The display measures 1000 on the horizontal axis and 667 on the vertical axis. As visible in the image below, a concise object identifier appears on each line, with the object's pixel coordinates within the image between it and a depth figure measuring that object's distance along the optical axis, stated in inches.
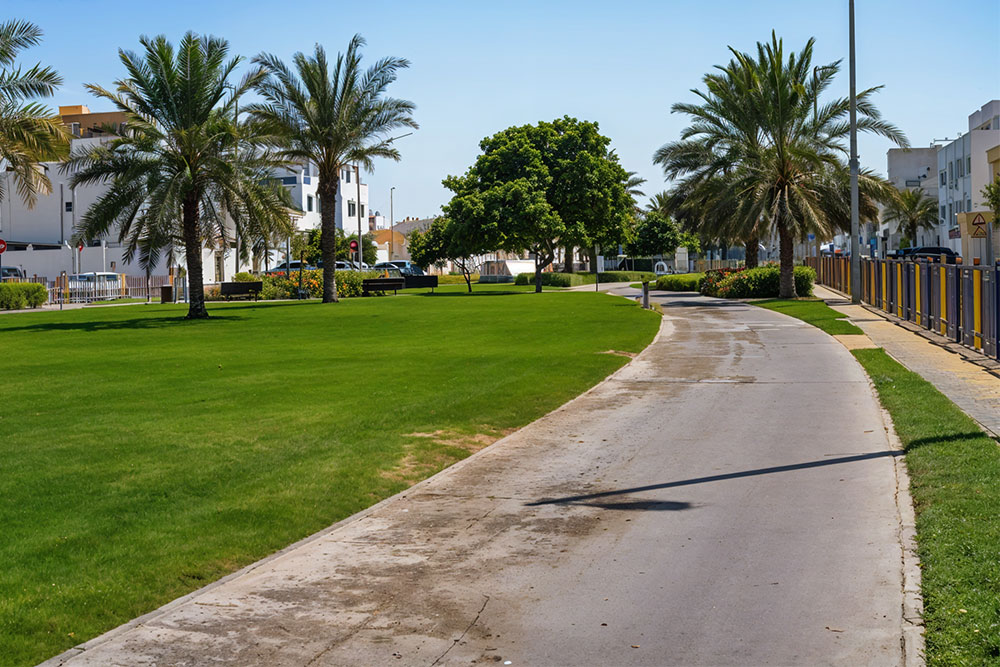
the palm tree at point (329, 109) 1588.3
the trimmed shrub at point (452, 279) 2989.2
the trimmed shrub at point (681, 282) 1958.7
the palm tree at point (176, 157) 1214.3
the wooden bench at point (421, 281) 2281.0
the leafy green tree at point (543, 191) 2204.7
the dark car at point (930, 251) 2117.5
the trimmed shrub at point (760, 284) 1594.5
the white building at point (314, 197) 3486.7
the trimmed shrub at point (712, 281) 1732.4
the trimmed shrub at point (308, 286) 1961.1
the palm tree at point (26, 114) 1191.6
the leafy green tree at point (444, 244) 2233.0
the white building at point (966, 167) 2701.8
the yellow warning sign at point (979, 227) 1090.1
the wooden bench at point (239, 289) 1820.9
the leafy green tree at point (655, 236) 3961.6
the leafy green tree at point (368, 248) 3582.7
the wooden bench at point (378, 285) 1978.3
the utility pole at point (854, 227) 1315.2
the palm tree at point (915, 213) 3533.5
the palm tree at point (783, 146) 1472.7
